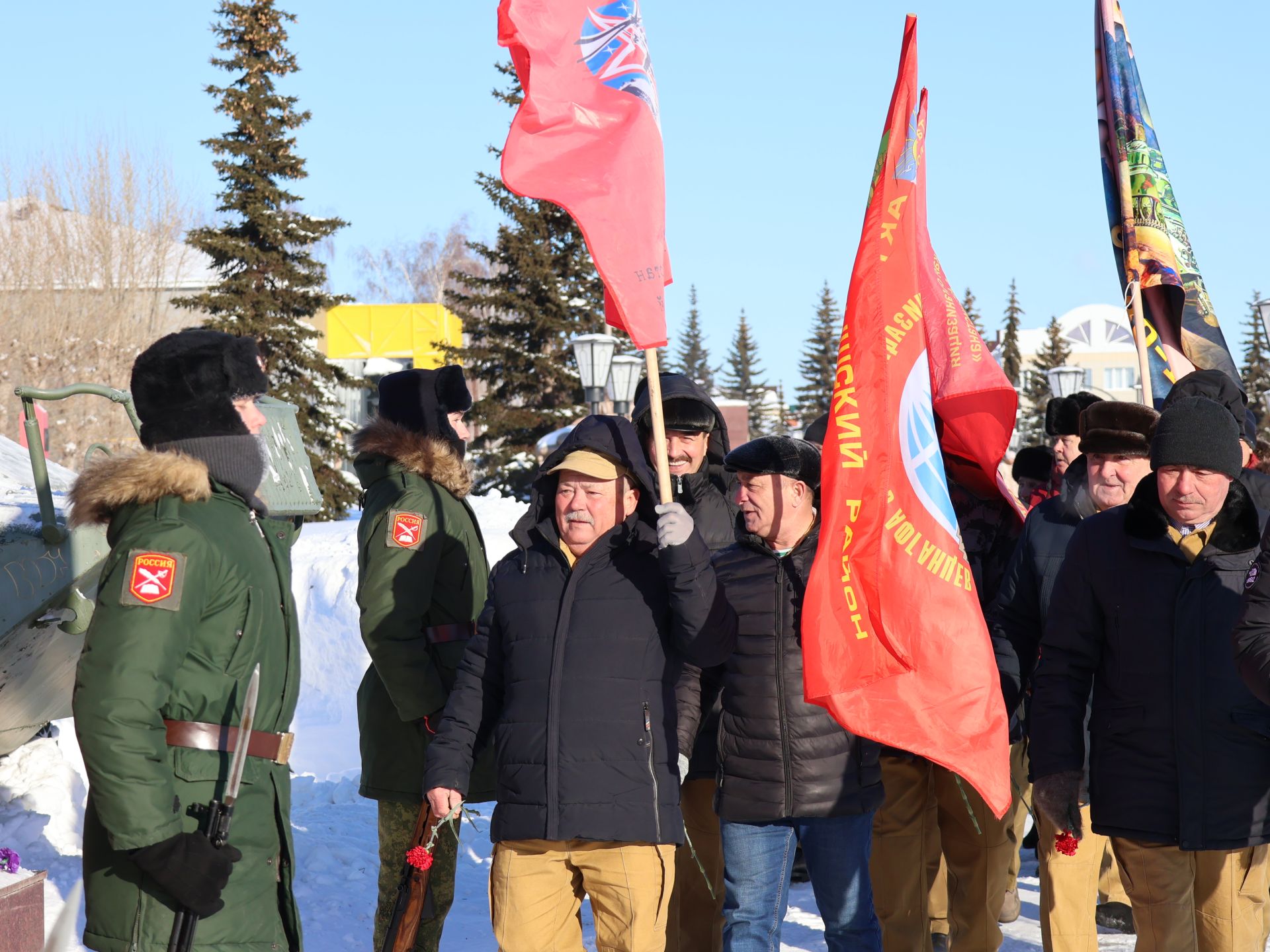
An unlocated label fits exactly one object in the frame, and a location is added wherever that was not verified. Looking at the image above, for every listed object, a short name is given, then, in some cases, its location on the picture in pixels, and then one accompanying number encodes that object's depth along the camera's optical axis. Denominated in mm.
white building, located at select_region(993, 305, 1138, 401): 99625
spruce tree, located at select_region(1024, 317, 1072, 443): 51250
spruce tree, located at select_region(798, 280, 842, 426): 62438
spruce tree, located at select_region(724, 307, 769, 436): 83750
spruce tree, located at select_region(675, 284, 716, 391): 94062
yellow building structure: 44000
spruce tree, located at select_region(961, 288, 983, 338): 56453
